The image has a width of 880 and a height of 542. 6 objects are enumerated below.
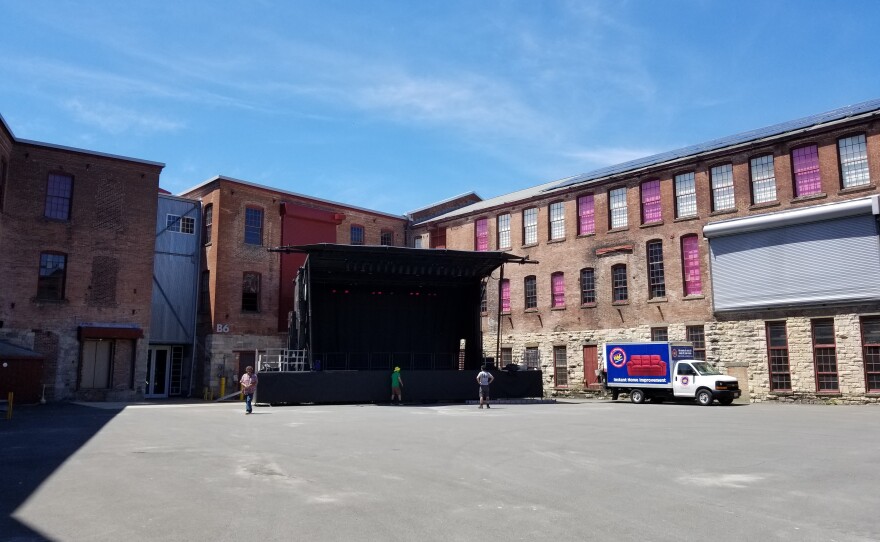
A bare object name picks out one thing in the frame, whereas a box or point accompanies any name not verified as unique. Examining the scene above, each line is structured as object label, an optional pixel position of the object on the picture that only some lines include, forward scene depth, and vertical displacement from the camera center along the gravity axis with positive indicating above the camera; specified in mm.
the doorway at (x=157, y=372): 35500 -405
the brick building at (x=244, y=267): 35438 +5228
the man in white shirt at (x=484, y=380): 25031 -603
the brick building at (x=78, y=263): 29062 +4517
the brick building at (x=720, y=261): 26891 +4739
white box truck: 26500 -480
